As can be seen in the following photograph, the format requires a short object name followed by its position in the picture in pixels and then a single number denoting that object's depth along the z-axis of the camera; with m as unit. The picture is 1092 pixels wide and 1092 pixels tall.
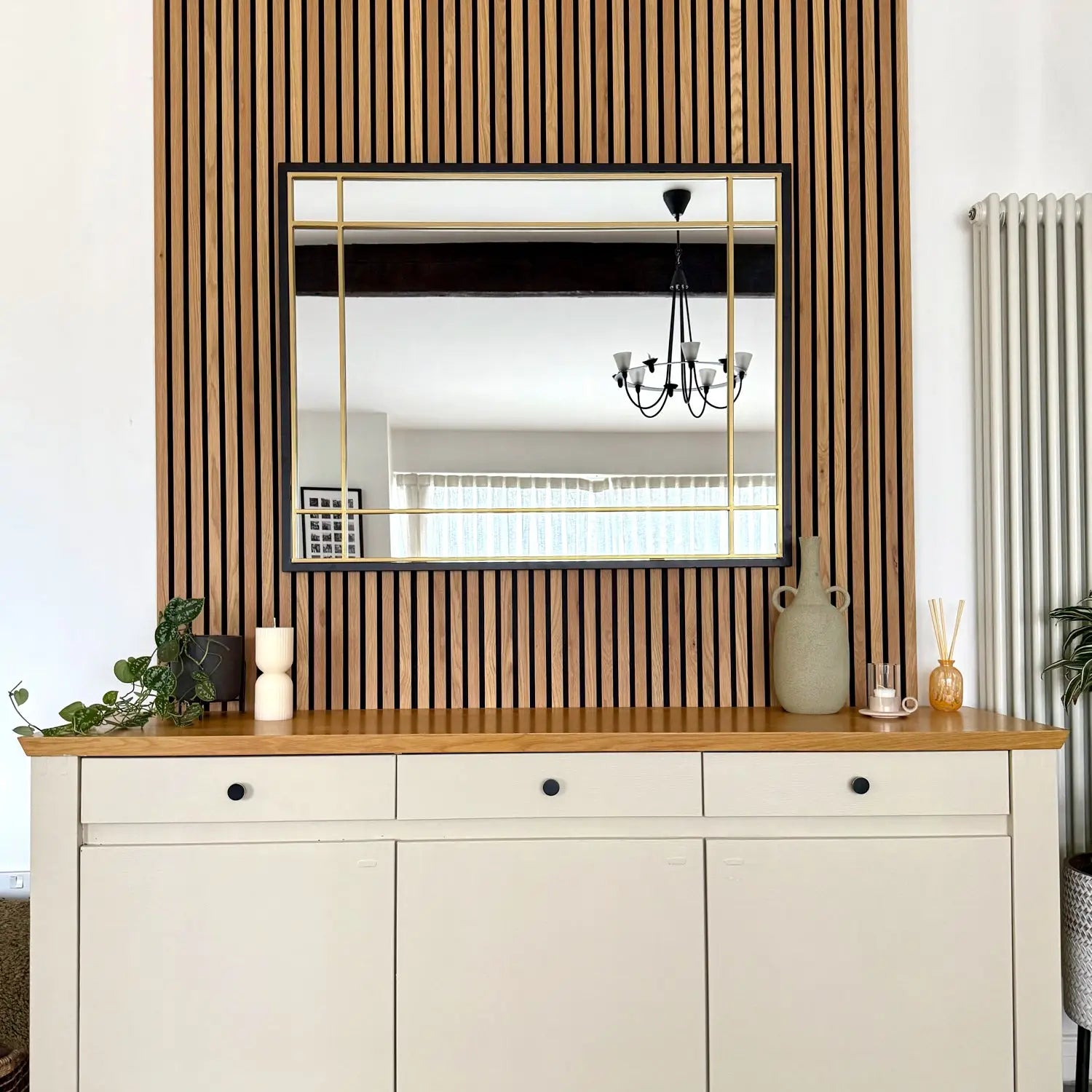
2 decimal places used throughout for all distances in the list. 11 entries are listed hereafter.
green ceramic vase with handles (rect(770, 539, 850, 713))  2.15
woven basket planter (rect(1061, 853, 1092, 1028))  2.04
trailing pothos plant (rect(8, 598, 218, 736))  2.02
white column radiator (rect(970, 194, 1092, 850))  2.29
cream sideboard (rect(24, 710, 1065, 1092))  1.88
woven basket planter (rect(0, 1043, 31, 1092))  1.97
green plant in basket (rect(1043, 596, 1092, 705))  2.12
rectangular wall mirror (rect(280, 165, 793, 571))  2.27
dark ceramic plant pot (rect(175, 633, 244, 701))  2.13
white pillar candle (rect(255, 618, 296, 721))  2.11
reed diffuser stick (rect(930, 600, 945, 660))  2.24
